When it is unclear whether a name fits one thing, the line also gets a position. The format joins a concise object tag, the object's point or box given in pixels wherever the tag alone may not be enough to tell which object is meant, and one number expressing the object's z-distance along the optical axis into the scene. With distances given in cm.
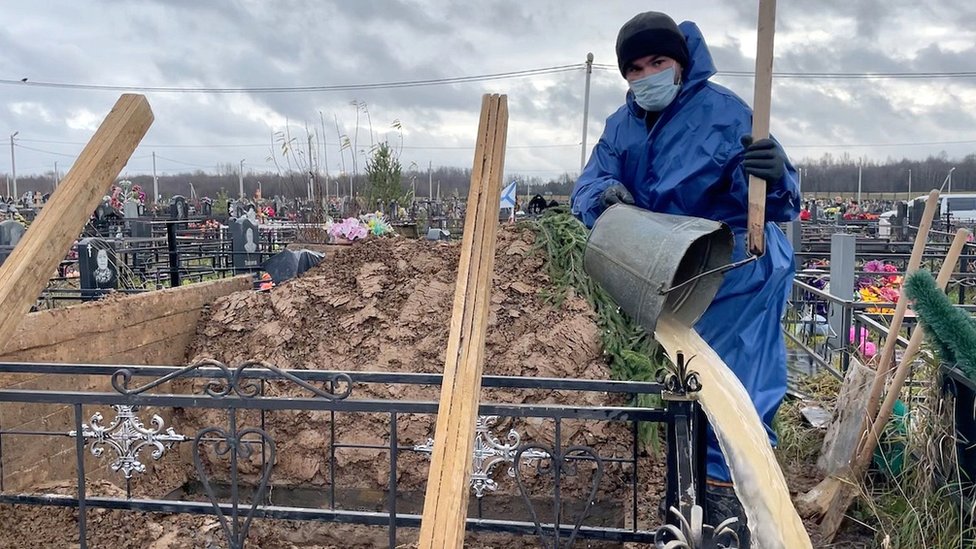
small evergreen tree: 1331
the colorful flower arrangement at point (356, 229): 798
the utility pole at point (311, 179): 1228
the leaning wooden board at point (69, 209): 192
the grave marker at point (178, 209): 1725
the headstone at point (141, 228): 1344
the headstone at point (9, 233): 836
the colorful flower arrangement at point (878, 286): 681
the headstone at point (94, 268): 599
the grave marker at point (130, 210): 1653
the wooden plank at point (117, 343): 394
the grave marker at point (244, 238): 888
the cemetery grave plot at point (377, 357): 445
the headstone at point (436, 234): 1180
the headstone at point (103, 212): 1490
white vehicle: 2676
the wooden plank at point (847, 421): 349
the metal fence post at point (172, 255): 693
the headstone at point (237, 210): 2275
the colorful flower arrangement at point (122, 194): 2038
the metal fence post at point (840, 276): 559
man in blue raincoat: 229
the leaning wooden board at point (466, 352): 135
